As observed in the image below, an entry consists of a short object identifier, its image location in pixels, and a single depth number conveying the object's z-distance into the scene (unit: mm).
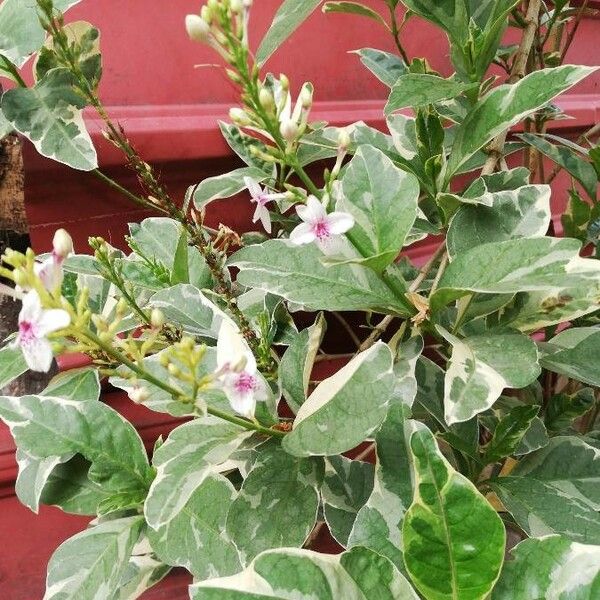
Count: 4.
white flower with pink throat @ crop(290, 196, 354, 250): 384
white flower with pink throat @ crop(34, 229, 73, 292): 325
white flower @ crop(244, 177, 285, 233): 475
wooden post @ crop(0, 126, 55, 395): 595
